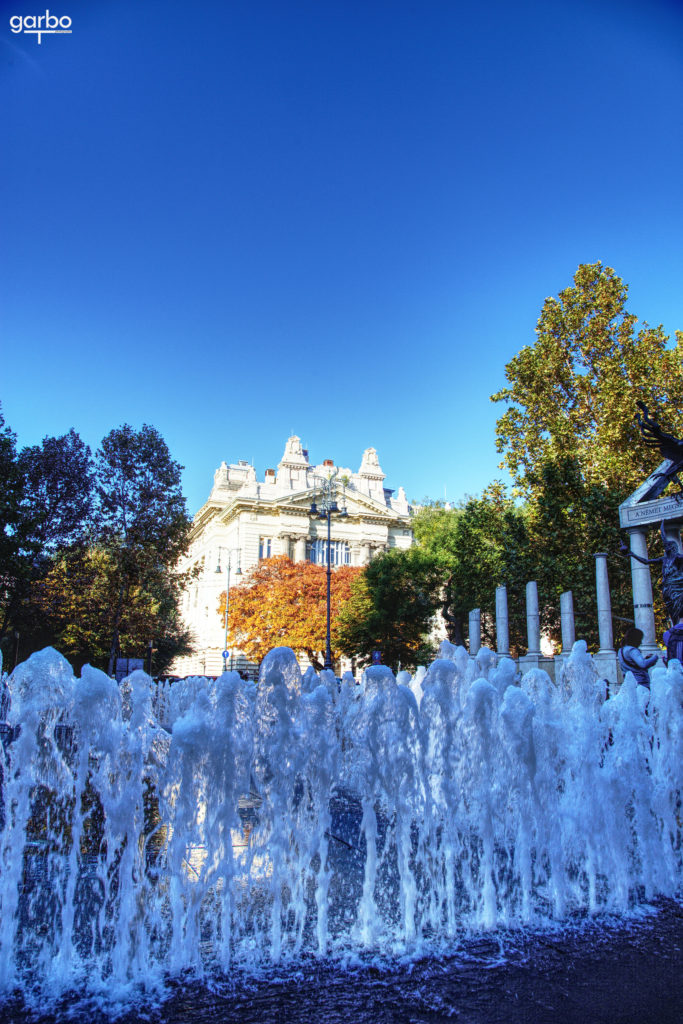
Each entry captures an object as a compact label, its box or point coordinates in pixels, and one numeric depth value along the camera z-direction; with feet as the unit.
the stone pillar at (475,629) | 86.69
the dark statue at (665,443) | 40.98
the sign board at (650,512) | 52.60
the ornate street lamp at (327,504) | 80.77
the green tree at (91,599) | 68.08
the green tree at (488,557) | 81.20
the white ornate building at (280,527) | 170.19
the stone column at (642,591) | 58.18
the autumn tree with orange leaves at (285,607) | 130.31
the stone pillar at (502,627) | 80.89
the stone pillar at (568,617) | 71.82
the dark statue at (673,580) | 37.24
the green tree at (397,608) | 114.42
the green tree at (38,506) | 66.18
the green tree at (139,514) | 71.82
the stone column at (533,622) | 77.10
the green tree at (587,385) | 80.07
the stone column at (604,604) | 65.37
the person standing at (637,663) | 32.58
